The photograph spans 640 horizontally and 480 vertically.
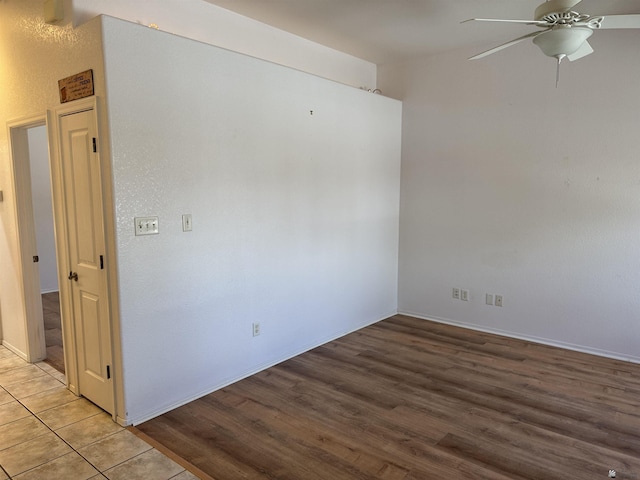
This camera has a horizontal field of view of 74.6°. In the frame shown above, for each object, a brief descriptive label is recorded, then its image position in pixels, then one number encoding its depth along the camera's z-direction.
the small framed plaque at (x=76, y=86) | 2.56
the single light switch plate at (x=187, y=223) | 2.93
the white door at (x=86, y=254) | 2.66
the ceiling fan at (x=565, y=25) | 2.14
